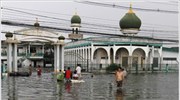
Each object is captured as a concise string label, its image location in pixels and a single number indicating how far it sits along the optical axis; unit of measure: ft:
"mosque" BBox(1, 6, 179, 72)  119.44
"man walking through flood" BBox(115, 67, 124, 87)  58.80
